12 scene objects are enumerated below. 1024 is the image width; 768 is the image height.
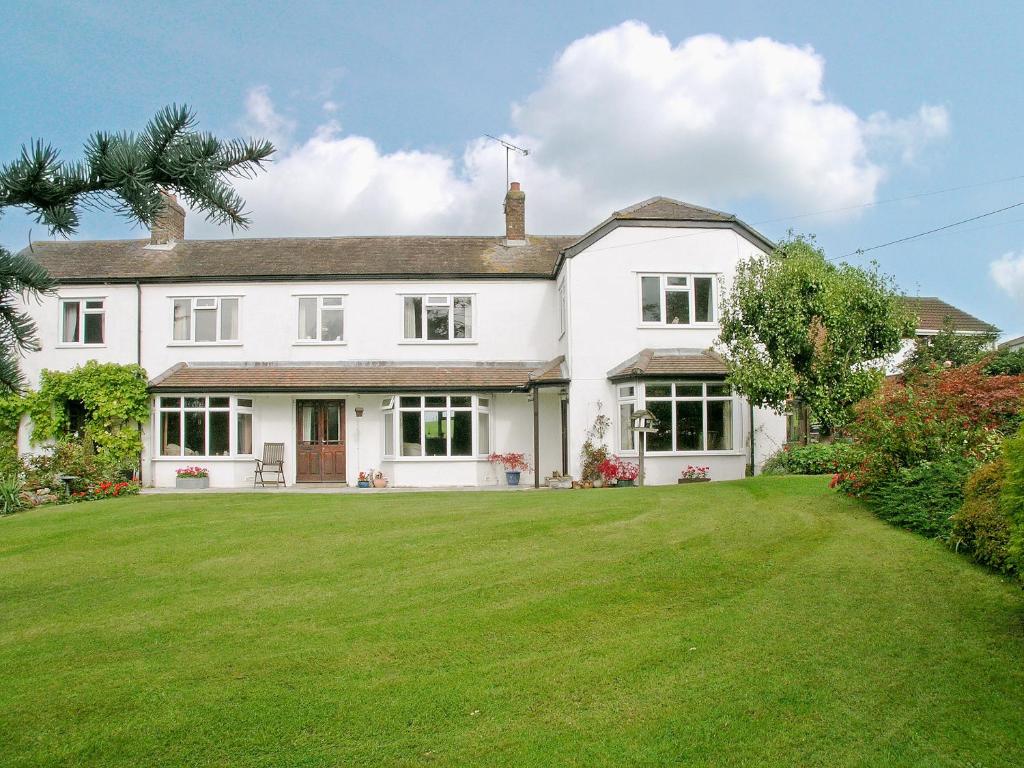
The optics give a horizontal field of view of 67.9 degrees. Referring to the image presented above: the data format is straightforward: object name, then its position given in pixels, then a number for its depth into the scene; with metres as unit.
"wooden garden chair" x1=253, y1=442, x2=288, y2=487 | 21.20
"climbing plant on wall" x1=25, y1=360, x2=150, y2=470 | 20.95
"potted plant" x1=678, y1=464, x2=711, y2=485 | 19.16
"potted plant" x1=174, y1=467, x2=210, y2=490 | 21.16
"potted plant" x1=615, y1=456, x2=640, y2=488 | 19.23
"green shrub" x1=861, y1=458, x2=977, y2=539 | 9.16
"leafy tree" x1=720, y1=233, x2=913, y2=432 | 15.97
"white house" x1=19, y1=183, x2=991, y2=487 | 20.25
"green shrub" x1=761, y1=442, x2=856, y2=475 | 16.08
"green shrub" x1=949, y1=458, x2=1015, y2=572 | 7.60
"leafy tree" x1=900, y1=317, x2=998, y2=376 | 25.67
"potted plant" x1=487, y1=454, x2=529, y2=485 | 21.00
